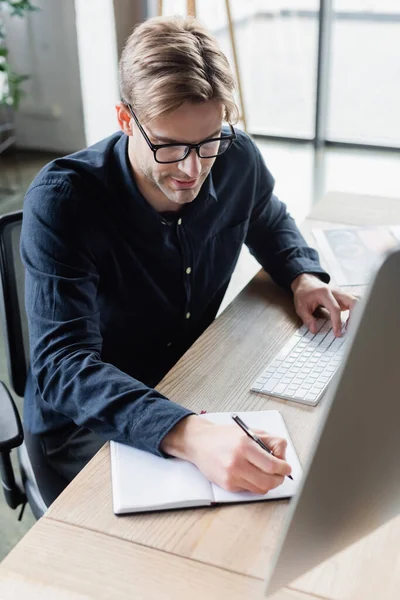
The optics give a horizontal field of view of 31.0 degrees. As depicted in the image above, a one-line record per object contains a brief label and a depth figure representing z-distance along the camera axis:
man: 1.07
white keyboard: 1.21
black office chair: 1.33
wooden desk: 0.84
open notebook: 0.96
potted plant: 4.00
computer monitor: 0.46
